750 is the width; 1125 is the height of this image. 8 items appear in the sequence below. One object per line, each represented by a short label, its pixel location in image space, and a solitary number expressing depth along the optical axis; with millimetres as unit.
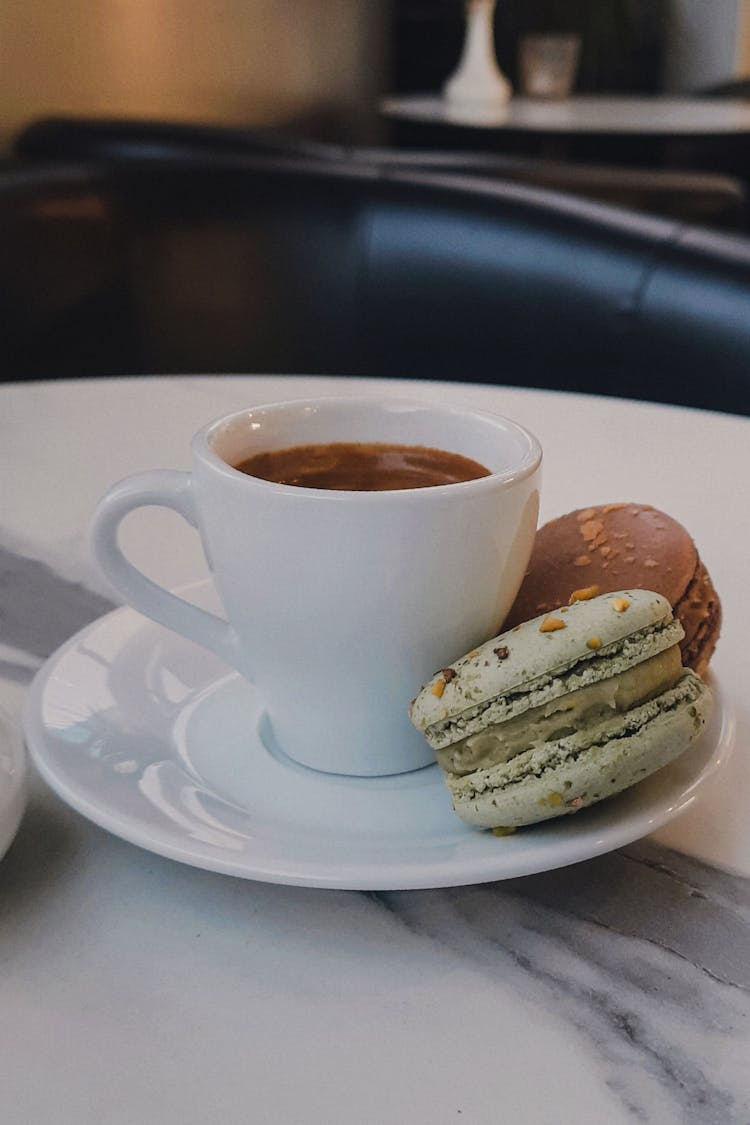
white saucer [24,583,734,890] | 349
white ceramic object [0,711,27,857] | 361
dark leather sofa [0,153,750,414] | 1238
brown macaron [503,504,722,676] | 436
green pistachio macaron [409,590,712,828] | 354
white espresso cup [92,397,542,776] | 393
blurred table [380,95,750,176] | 2721
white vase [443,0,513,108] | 3279
